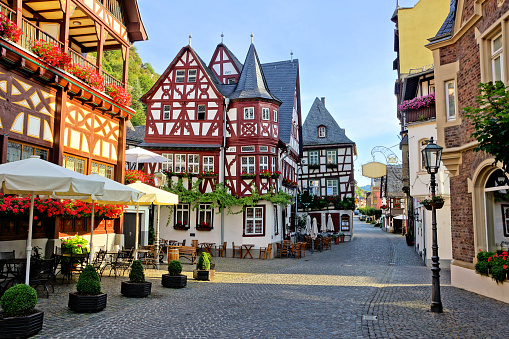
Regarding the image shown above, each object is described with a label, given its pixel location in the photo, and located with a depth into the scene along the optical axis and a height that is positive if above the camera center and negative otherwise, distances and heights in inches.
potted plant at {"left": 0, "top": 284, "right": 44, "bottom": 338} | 244.2 -61.9
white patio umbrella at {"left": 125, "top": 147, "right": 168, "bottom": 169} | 717.3 +97.0
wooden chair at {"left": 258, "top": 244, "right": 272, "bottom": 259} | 936.7 -91.7
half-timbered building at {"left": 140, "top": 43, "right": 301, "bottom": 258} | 974.4 +162.7
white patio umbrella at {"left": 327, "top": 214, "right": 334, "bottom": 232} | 1331.2 -47.9
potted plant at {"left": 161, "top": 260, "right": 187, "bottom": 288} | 454.3 -72.2
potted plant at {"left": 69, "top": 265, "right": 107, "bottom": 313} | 316.5 -64.2
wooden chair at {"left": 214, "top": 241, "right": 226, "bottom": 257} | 951.8 -88.2
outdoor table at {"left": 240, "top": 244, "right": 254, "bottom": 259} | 937.5 -83.2
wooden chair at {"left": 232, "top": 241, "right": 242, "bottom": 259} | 940.0 -86.1
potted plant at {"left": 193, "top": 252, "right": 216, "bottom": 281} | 530.9 -75.3
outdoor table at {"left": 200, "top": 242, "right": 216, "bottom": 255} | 951.0 -78.0
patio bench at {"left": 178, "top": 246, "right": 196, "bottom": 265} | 698.2 -65.1
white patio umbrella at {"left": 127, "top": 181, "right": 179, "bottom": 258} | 544.1 +19.6
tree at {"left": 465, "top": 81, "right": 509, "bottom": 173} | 253.1 +50.2
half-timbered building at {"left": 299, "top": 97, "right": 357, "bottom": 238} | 1574.8 +169.7
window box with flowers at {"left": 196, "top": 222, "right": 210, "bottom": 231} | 975.6 -37.3
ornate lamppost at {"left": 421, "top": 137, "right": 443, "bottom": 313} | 362.0 +40.3
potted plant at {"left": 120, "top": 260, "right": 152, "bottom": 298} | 388.2 -68.6
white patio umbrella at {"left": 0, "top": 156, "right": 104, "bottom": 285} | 313.6 +24.6
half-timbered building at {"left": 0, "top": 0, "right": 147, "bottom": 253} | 430.6 +134.1
